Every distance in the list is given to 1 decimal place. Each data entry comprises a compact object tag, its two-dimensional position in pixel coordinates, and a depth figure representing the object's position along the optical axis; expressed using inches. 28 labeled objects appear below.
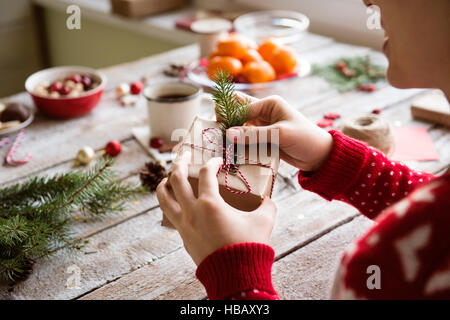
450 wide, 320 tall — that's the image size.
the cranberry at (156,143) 43.0
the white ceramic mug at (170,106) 42.6
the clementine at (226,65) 51.9
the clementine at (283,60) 54.2
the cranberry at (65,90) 48.2
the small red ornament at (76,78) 50.1
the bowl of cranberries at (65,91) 47.7
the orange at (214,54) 54.7
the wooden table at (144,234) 28.7
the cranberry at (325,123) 46.0
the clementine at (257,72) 52.1
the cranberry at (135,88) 54.0
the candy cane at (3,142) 44.3
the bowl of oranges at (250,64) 52.2
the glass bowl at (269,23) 66.3
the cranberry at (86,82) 50.2
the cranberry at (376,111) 48.3
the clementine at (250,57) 54.0
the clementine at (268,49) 55.2
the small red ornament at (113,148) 42.6
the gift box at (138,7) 87.7
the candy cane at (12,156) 41.6
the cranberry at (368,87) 53.6
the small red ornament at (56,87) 48.9
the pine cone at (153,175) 37.6
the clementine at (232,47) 53.7
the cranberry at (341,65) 58.7
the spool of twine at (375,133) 39.3
